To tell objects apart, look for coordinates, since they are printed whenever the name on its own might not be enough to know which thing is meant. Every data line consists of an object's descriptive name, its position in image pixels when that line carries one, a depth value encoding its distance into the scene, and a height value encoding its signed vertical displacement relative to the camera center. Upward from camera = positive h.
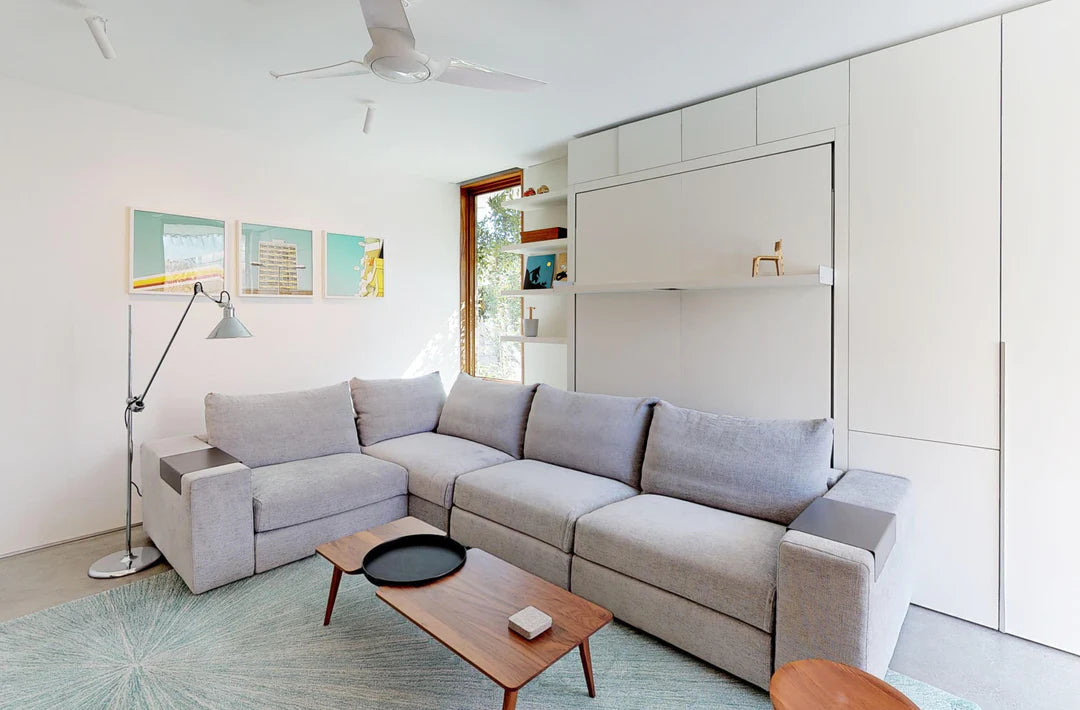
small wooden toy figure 2.71 +0.46
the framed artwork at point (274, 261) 3.71 +0.61
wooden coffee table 1.53 -0.87
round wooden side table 1.28 -0.84
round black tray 1.99 -0.85
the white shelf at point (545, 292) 3.57 +0.39
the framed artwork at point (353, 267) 4.15 +0.64
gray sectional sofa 1.83 -0.73
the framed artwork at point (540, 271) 4.16 +0.61
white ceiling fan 1.76 +1.07
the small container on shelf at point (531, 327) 4.18 +0.17
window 4.79 +0.64
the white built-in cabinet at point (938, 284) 2.12 +0.30
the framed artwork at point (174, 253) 3.26 +0.58
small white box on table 1.62 -0.84
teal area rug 1.84 -1.19
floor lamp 2.71 -1.12
